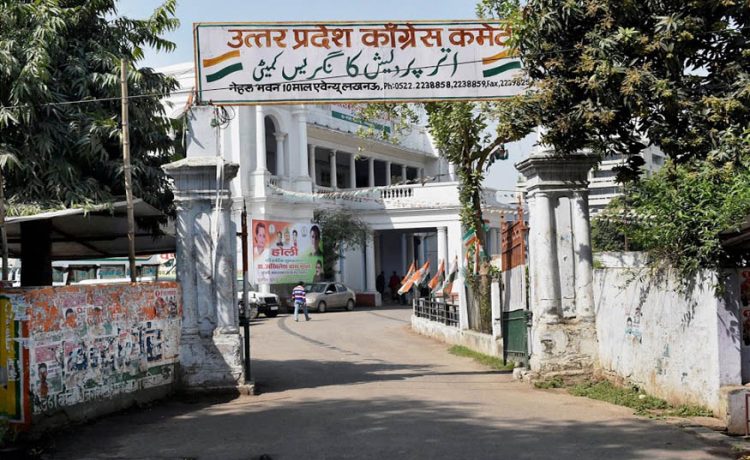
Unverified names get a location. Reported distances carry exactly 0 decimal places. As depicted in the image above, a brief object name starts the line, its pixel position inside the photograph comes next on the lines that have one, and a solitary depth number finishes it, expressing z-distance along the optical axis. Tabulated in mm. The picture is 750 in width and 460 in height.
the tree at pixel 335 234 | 40281
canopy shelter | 11484
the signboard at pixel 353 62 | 12180
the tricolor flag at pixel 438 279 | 26500
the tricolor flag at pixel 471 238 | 18503
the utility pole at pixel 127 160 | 11102
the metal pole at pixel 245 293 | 12016
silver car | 36125
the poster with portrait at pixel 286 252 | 36156
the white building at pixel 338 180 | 37281
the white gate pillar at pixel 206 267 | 11773
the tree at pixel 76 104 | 11375
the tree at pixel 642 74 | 9789
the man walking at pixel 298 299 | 30562
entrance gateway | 11859
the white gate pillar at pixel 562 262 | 12148
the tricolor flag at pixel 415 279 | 27562
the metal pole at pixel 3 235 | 9461
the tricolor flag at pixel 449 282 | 24266
